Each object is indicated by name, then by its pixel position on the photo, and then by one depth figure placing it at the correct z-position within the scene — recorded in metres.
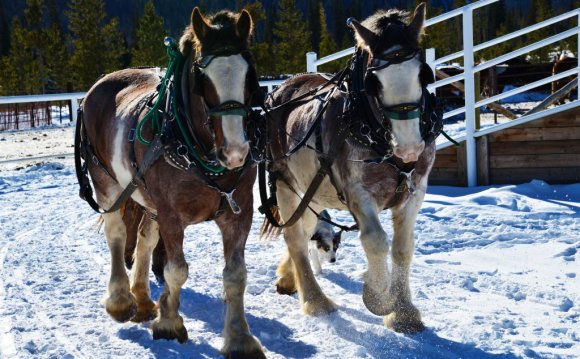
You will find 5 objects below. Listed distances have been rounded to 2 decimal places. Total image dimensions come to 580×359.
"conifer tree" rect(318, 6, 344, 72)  50.78
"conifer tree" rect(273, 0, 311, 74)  55.66
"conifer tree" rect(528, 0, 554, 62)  56.91
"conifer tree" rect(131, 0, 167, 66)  49.16
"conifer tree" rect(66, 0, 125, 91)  49.41
